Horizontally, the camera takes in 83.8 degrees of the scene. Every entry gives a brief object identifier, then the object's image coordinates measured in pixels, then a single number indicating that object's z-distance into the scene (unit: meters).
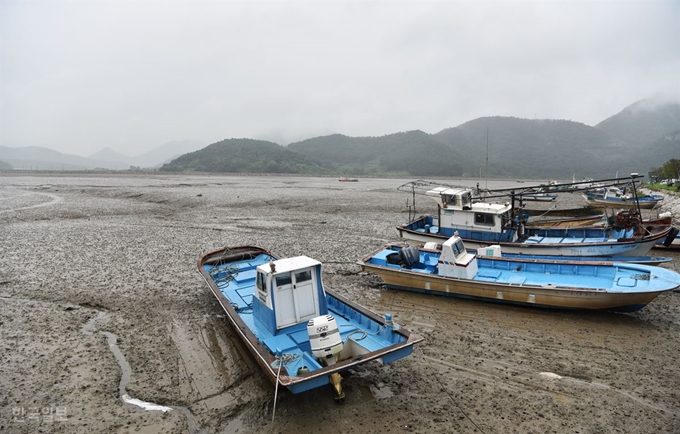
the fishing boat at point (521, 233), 16.64
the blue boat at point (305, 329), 7.74
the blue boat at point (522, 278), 11.63
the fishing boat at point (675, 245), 20.23
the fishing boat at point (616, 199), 36.69
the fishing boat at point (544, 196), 49.42
